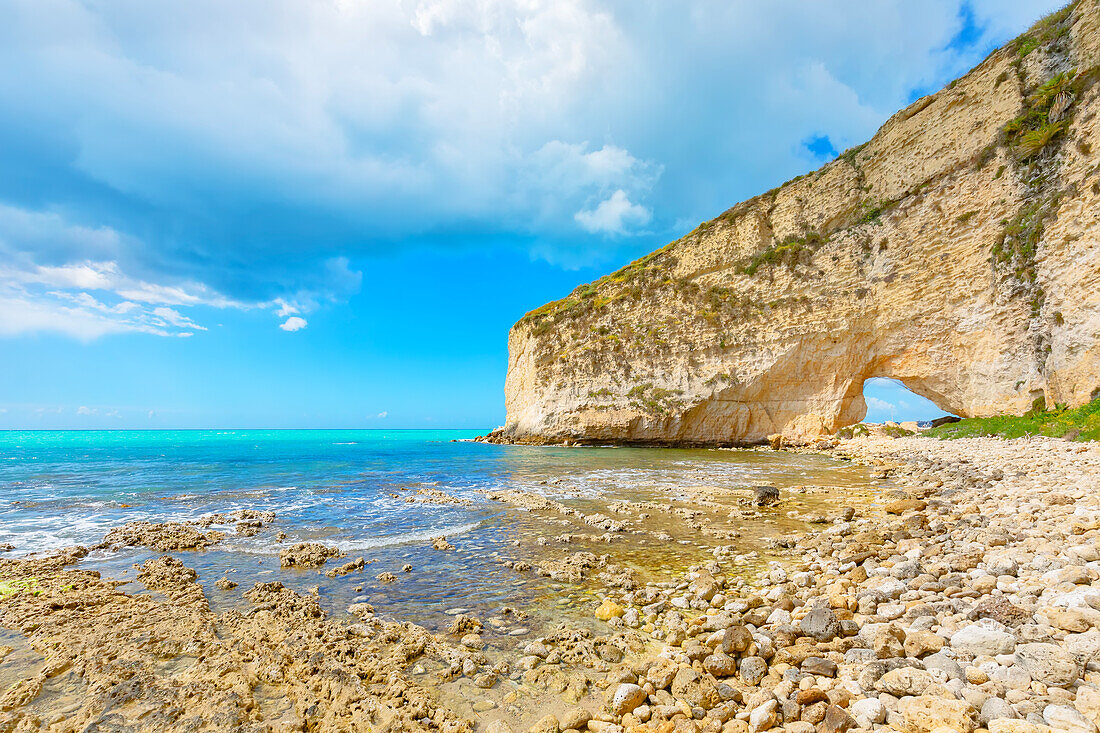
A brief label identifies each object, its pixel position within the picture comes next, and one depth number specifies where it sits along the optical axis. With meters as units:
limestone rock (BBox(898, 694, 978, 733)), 2.35
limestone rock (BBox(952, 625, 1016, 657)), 3.02
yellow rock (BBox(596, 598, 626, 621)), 5.13
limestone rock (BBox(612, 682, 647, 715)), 3.37
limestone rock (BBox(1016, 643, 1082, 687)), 2.52
